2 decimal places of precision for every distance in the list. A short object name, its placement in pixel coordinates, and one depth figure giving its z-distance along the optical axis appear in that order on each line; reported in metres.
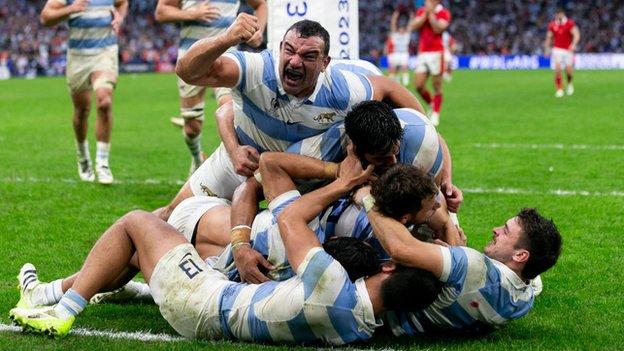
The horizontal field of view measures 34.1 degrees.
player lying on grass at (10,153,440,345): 4.76
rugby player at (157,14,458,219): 5.51
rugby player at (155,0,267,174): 10.88
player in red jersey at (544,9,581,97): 26.78
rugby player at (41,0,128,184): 11.36
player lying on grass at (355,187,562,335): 4.77
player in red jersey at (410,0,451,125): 19.50
